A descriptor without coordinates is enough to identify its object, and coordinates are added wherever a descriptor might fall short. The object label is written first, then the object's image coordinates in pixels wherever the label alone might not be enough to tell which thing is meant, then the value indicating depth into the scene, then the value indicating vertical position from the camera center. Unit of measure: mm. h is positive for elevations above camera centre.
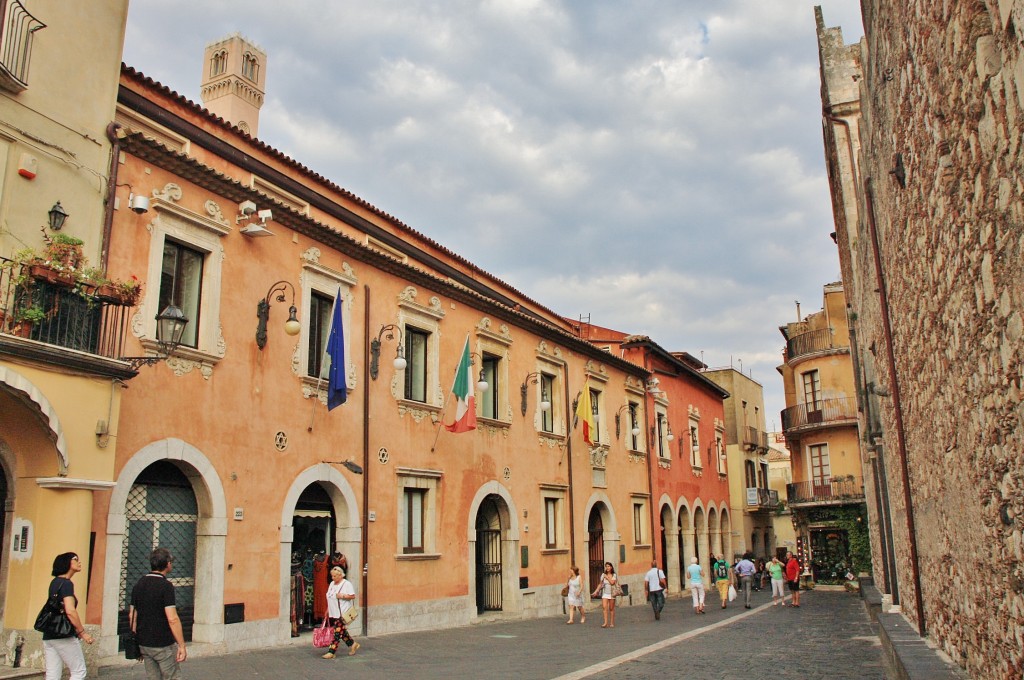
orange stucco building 11008 +1775
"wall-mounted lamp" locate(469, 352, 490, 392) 18202 +2998
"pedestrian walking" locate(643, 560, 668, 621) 20688 -1785
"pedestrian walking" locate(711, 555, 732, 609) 24641 -1872
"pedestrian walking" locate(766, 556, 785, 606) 25750 -1933
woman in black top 7371 -1018
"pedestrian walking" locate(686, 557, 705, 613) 22156 -1791
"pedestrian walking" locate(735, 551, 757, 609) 24250 -1665
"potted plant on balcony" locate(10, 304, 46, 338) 9133 +2298
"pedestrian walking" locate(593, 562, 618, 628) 18672 -1687
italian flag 16969 +2476
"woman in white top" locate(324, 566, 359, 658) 12156 -1127
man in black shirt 6762 -820
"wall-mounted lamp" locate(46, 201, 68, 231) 10227 +3844
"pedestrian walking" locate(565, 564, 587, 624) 19578 -1683
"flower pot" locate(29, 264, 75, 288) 9242 +2845
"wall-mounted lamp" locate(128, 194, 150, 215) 11367 +4431
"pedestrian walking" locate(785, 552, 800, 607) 24484 -1785
